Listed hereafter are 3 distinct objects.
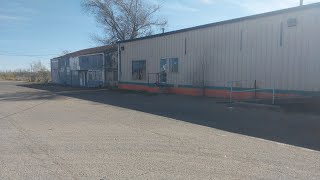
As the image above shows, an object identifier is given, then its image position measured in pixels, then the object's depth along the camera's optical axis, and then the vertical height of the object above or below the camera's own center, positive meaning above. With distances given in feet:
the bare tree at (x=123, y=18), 104.55 +27.81
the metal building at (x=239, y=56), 38.11 +4.67
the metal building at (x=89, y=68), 88.51 +4.95
